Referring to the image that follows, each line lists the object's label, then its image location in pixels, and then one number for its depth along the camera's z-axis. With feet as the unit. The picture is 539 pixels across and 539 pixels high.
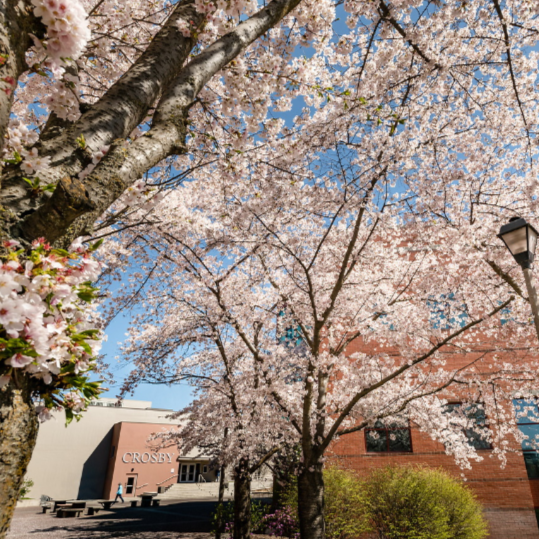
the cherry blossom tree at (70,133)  5.41
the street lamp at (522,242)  16.28
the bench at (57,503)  68.52
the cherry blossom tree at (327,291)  23.97
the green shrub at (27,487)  83.22
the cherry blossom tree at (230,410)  31.01
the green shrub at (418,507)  31.91
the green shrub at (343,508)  33.27
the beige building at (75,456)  97.48
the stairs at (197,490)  97.09
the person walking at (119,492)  90.58
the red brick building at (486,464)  42.86
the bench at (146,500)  79.25
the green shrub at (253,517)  38.42
